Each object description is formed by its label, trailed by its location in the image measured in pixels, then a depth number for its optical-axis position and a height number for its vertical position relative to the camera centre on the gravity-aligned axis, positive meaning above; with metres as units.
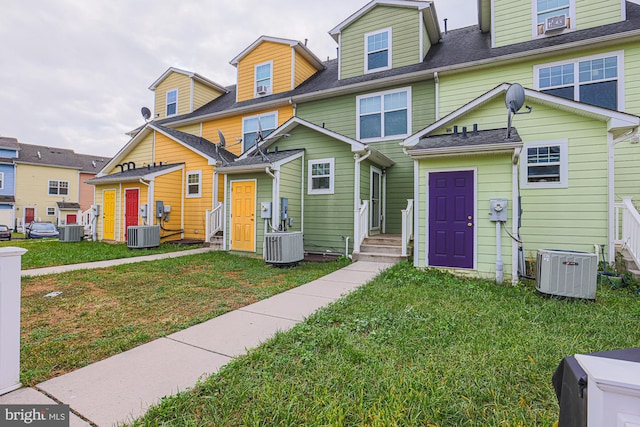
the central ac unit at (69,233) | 13.17 -0.94
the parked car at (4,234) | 18.88 -1.45
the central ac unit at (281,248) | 7.67 -0.91
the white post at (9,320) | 2.30 -0.87
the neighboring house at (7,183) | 26.14 +2.60
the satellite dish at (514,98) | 5.76 +2.36
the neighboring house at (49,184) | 27.14 +2.77
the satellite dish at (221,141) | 12.46 +3.14
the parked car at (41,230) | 18.59 -1.19
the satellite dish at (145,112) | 14.95 +5.21
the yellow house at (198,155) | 11.97 +2.68
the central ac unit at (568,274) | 4.68 -0.95
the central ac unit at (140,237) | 10.54 -0.88
